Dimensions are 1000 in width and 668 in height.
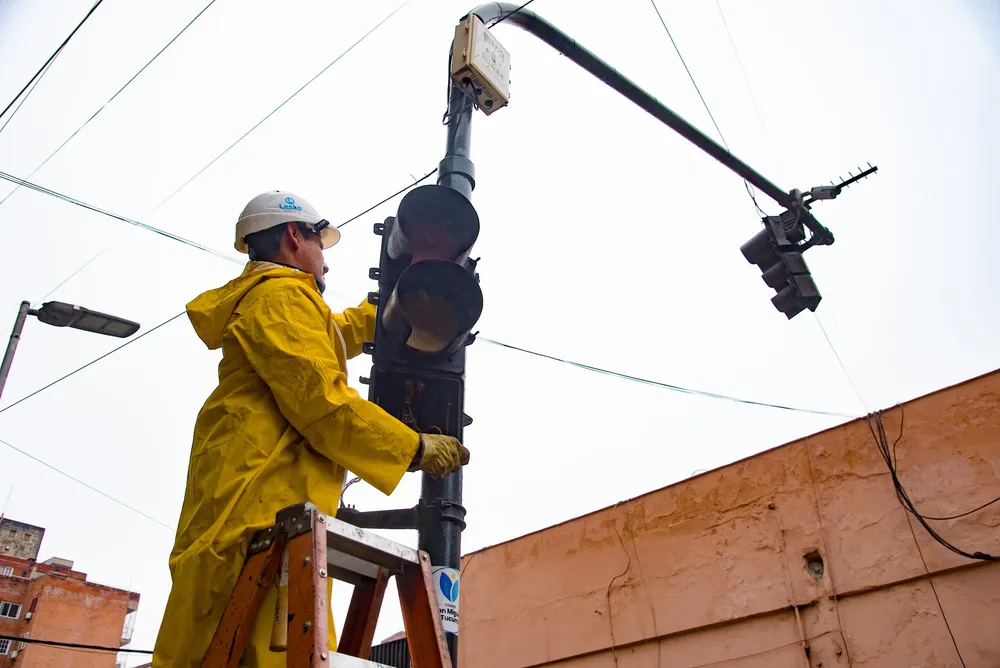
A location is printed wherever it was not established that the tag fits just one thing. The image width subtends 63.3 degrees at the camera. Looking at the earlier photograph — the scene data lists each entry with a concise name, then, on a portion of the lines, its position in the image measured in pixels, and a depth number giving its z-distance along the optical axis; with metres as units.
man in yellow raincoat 2.31
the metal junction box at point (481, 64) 4.14
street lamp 8.80
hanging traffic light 6.37
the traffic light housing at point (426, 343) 2.93
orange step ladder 1.97
